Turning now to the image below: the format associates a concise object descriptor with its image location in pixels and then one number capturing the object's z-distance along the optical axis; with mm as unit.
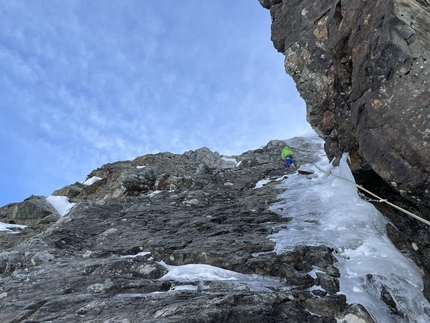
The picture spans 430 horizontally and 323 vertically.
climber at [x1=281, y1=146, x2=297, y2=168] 16506
